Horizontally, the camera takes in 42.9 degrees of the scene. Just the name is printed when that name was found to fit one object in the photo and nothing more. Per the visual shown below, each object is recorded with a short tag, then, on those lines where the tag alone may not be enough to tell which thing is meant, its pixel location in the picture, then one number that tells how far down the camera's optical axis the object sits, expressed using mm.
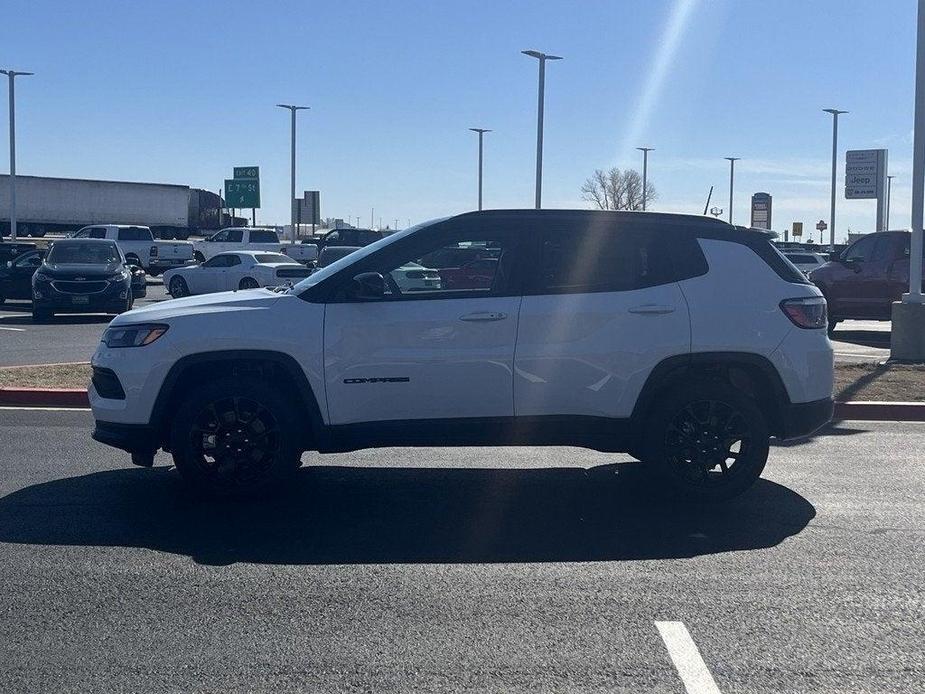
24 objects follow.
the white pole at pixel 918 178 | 14445
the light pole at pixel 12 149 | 50188
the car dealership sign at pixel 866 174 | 38375
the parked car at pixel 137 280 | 24708
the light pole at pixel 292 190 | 53500
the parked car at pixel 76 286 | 23000
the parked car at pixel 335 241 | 40938
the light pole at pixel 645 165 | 52712
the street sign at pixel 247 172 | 62031
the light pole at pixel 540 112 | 37594
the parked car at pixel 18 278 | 27750
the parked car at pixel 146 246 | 42719
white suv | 7223
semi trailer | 58438
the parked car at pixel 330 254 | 29766
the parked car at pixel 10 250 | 28547
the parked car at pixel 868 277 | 20828
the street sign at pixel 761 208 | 50688
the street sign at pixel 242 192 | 62219
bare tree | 57531
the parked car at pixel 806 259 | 40688
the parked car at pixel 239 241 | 44000
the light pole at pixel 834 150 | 52438
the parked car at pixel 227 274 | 30672
